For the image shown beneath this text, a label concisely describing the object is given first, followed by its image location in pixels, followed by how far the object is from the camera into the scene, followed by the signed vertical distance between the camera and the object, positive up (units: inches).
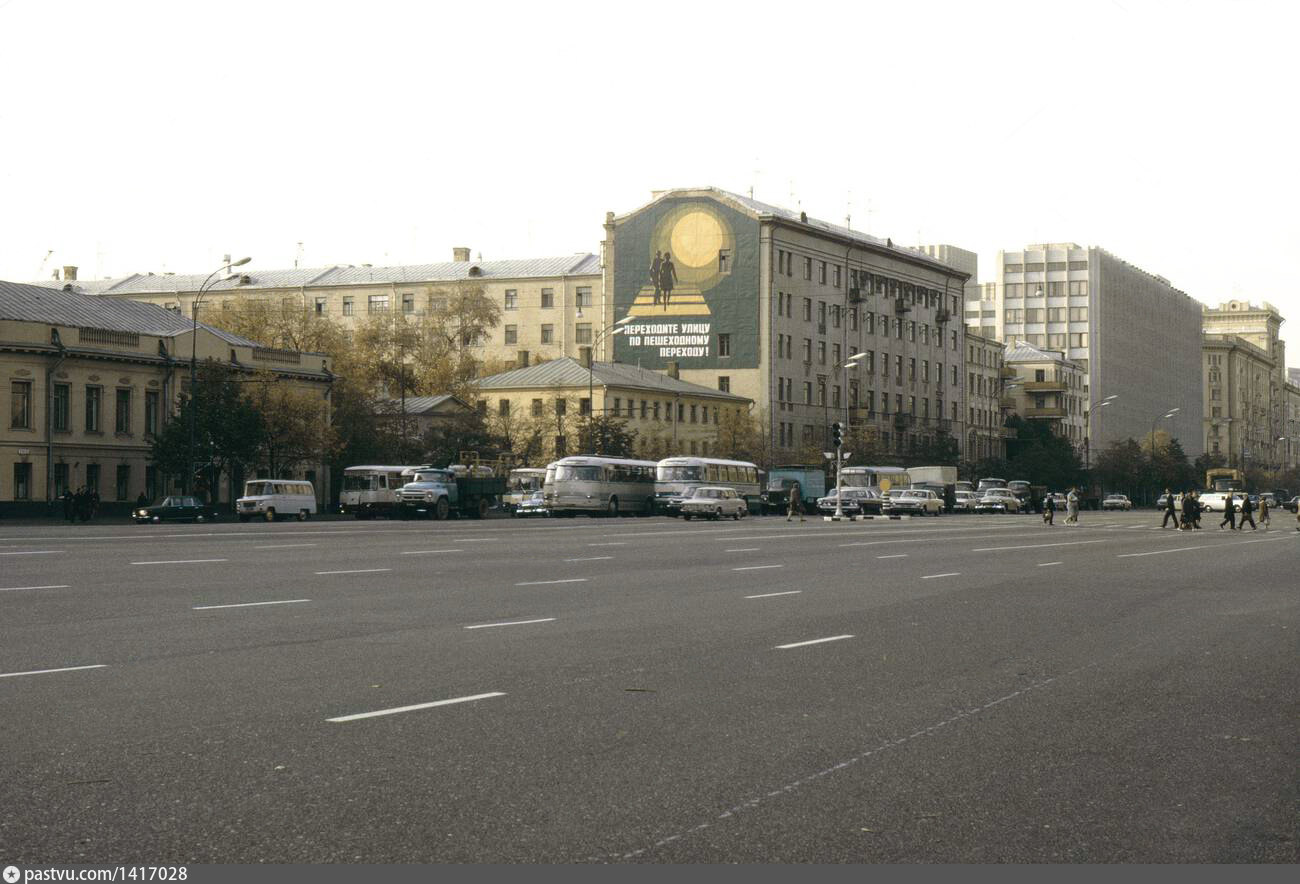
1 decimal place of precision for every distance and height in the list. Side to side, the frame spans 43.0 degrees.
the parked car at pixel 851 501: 3112.7 -20.6
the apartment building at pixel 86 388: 2667.3 +167.4
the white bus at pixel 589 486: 2760.8 +4.9
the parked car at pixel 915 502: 3289.9 -22.9
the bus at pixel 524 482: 3137.3 +12.8
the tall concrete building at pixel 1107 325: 6948.8 +739.9
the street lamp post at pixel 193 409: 2518.5 +121.9
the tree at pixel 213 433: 2655.0 +87.1
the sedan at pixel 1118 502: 5236.2 -32.8
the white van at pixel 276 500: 2536.9 -19.6
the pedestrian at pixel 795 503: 2679.1 -21.0
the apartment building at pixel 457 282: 5142.7 +637.8
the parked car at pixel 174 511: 2337.6 -34.6
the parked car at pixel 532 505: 2896.2 -29.1
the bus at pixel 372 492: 2701.8 -6.8
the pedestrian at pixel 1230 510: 2346.8 -25.8
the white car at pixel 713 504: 2603.6 -23.0
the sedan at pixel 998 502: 3865.7 -25.8
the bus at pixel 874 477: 3671.3 +32.0
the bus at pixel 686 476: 2974.9 +24.6
